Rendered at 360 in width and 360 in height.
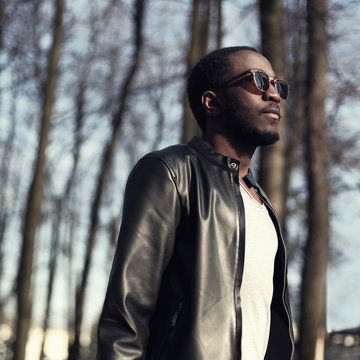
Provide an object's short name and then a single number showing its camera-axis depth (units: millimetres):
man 2545
